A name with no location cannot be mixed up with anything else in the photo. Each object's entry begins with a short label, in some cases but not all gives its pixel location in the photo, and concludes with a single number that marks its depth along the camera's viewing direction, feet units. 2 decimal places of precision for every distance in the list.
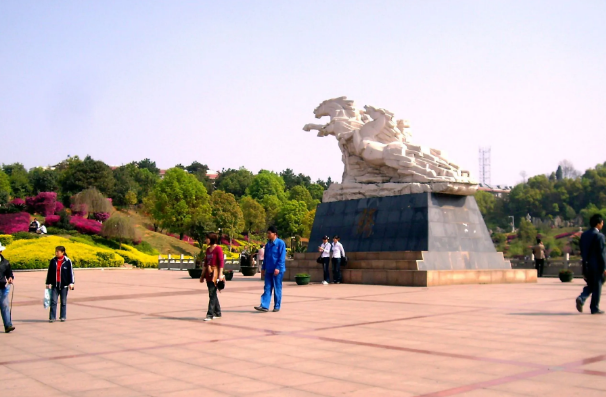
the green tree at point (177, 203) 179.32
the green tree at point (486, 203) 273.33
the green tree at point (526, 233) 196.65
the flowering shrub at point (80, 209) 154.20
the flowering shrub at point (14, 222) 138.82
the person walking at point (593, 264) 28.09
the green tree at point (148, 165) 328.64
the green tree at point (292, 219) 214.48
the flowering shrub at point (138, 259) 113.19
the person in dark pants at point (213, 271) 29.12
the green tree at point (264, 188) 264.72
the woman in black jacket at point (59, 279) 29.91
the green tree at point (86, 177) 187.83
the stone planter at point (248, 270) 71.22
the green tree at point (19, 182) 216.54
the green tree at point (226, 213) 175.52
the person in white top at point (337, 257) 51.88
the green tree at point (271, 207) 234.99
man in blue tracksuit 31.99
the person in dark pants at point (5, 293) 26.14
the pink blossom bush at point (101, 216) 155.09
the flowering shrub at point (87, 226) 140.36
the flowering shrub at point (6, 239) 111.45
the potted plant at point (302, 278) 51.42
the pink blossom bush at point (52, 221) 143.43
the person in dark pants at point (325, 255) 52.39
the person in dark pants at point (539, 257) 63.46
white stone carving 53.88
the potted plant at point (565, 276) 53.16
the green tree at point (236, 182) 286.66
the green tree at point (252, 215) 212.43
